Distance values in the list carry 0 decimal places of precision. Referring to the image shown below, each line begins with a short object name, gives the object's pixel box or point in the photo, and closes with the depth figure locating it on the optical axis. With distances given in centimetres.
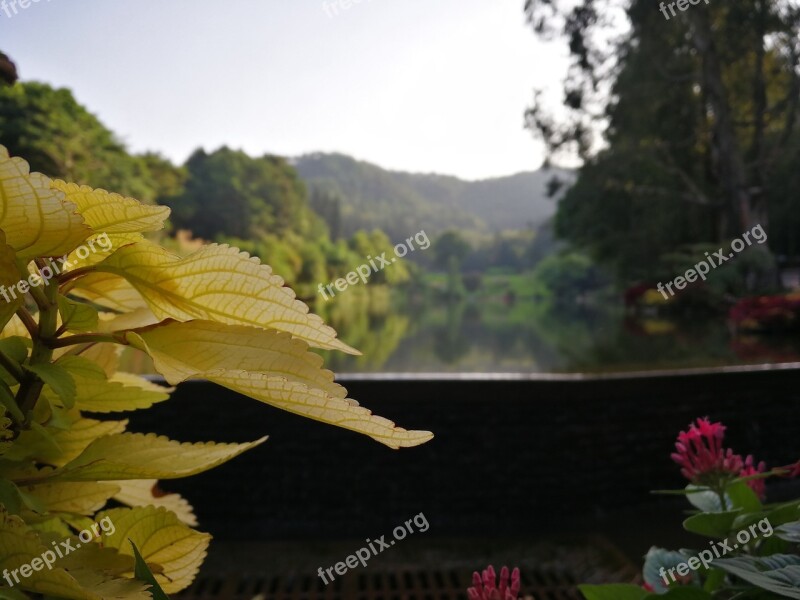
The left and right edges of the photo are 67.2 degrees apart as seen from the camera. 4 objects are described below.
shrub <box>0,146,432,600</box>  28
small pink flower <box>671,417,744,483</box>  66
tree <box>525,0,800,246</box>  1139
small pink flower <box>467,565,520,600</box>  43
